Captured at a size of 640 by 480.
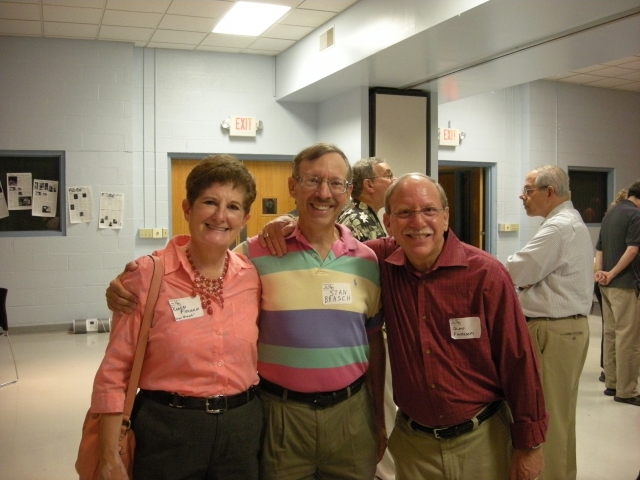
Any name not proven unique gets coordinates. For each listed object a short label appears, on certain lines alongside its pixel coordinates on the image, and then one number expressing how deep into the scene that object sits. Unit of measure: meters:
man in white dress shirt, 3.16
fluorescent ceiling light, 6.07
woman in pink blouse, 1.72
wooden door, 7.97
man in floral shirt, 3.53
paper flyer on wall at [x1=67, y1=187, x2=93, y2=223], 7.39
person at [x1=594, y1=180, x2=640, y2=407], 4.87
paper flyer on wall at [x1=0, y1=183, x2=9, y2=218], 7.25
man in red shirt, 1.89
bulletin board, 7.29
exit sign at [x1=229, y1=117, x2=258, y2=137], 7.93
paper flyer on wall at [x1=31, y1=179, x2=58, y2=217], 7.36
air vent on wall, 6.41
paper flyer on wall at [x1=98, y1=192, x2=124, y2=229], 7.49
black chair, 5.14
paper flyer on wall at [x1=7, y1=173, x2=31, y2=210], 7.29
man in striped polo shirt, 1.91
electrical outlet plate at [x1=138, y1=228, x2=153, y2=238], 7.71
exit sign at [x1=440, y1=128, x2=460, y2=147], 9.13
